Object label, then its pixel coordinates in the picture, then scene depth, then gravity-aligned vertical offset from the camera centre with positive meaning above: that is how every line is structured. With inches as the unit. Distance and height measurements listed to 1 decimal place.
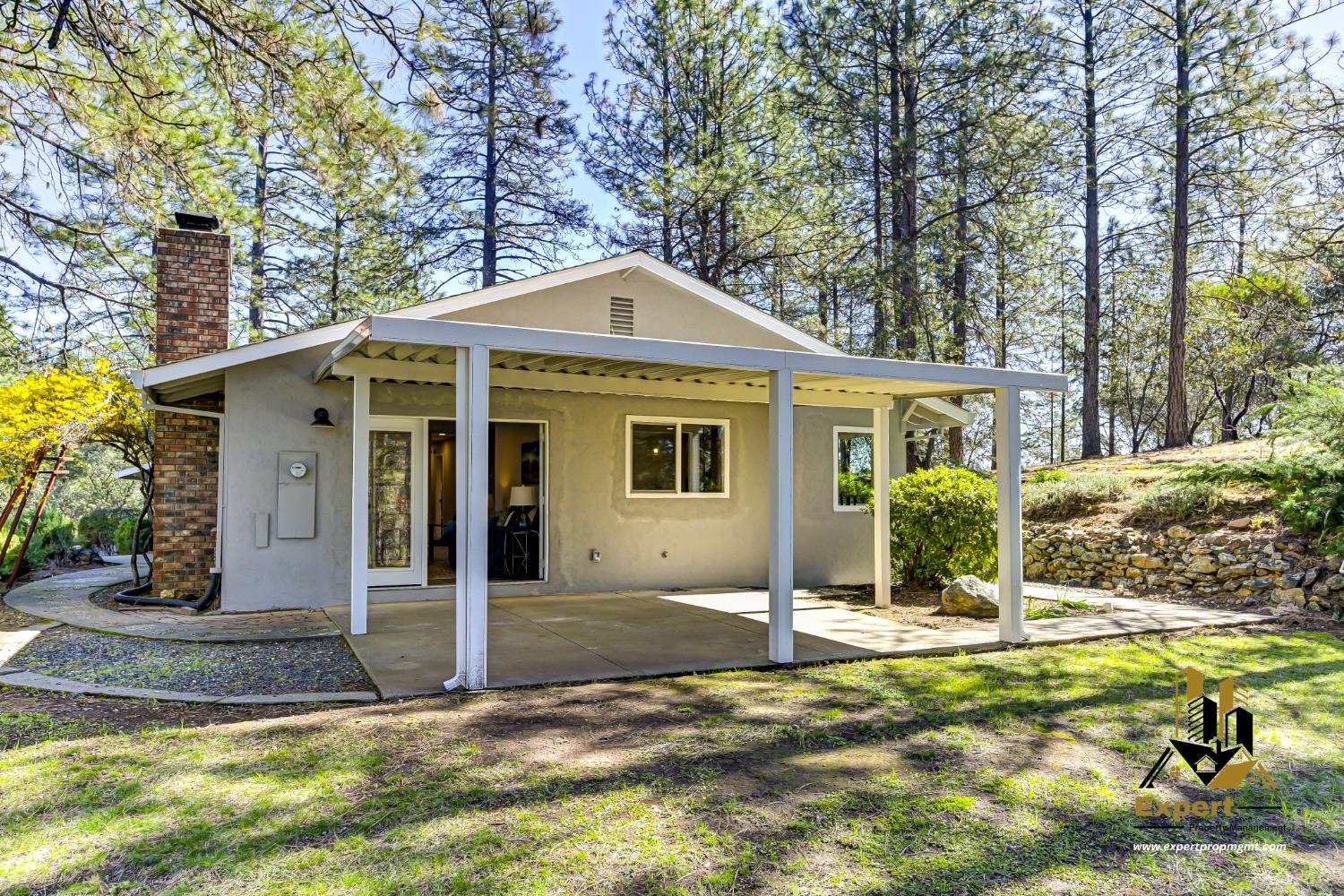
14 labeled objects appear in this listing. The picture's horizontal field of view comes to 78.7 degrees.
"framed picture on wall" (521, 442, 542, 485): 489.7 +12.2
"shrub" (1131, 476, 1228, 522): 391.2 -8.2
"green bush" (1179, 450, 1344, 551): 330.3 +0.5
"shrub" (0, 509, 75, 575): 417.6 -32.5
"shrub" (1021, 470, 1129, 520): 454.9 -6.5
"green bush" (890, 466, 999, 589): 371.6 -18.5
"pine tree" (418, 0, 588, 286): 601.6 +240.7
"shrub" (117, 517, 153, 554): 515.4 -32.9
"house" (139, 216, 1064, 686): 242.4 +16.5
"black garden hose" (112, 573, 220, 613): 310.5 -45.4
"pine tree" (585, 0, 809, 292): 578.6 +259.3
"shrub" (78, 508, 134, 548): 575.2 -33.0
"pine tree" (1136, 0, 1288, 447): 506.6 +259.5
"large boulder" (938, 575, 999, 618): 330.3 -47.2
